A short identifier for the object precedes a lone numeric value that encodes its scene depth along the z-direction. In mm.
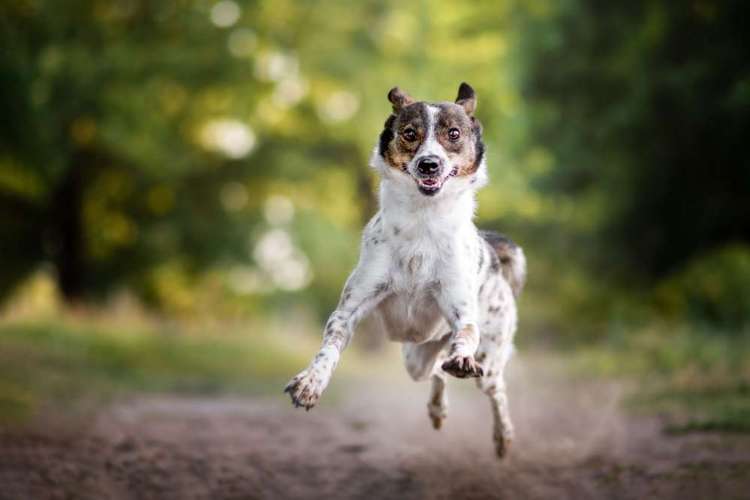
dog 5195
